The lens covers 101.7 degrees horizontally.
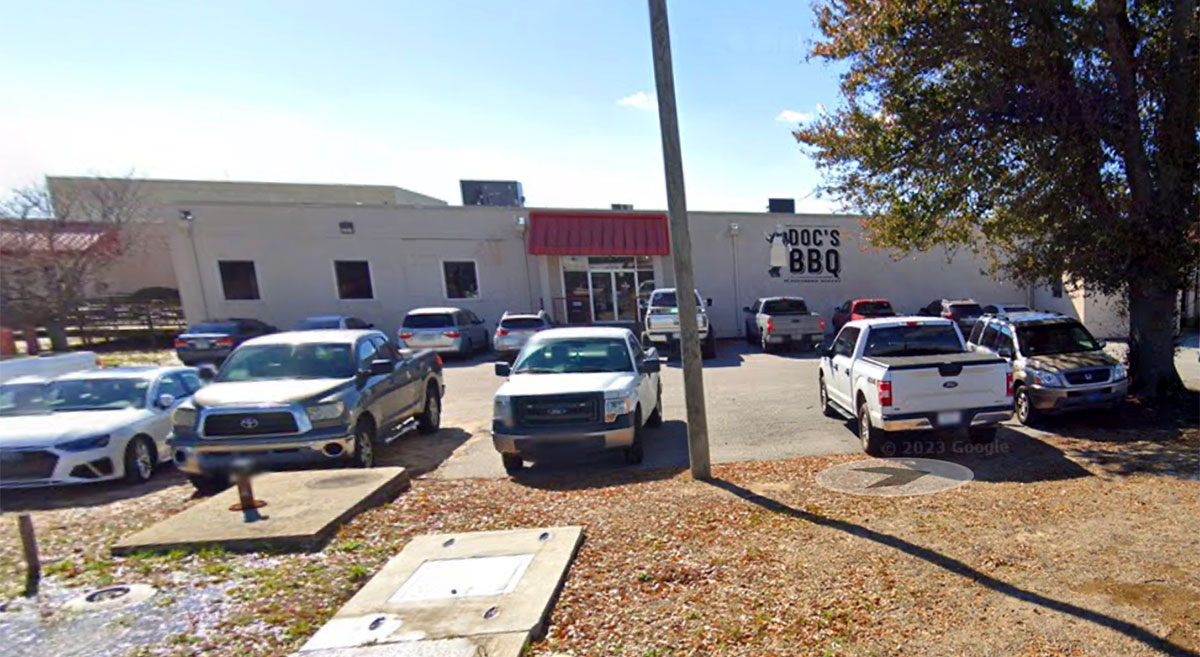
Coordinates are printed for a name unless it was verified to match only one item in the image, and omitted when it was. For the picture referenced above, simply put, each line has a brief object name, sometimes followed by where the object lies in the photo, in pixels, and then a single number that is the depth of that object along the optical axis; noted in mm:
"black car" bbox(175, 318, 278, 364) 14133
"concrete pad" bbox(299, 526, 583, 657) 2561
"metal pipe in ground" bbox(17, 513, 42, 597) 3273
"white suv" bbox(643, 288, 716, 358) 15328
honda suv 7066
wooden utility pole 4957
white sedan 5219
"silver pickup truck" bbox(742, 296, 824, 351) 15805
